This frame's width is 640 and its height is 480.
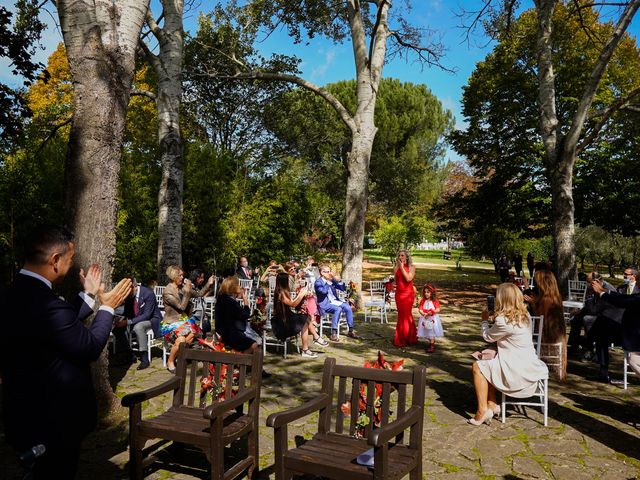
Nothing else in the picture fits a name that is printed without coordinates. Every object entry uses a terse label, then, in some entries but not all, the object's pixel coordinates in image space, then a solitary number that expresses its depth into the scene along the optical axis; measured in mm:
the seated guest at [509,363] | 5004
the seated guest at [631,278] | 8372
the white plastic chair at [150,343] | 7344
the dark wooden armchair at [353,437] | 2826
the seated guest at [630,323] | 4938
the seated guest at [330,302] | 9453
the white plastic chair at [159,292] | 10055
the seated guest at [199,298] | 8547
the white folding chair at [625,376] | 6196
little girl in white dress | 8539
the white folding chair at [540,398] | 5039
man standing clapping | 2312
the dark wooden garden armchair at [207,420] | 3318
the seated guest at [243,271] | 13906
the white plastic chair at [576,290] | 11859
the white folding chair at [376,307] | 11341
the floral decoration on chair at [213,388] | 4011
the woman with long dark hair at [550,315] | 6242
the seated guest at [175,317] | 6969
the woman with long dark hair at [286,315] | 7645
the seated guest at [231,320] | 6129
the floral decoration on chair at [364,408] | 3650
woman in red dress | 8766
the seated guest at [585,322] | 7586
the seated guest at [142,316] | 7289
